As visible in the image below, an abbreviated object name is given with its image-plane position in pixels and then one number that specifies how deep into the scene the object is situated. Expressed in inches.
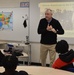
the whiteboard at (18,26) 189.4
